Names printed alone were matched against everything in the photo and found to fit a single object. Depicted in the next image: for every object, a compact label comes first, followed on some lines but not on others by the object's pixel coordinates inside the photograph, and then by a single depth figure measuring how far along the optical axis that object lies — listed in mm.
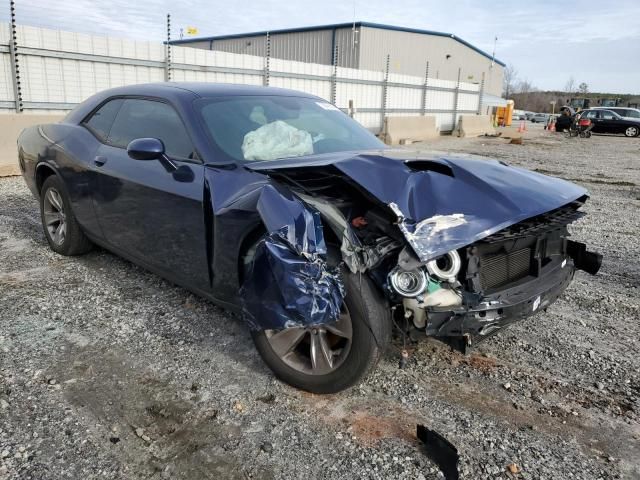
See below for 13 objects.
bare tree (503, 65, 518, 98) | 88938
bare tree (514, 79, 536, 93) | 104750
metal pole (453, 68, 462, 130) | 26234
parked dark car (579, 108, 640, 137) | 27094
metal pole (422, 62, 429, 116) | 23281
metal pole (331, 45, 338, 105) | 17703
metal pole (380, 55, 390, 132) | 20328
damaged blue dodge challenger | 2449
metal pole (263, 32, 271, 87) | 14914
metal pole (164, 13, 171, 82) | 12344
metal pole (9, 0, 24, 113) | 9297
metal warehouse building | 34062
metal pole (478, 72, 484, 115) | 29047
